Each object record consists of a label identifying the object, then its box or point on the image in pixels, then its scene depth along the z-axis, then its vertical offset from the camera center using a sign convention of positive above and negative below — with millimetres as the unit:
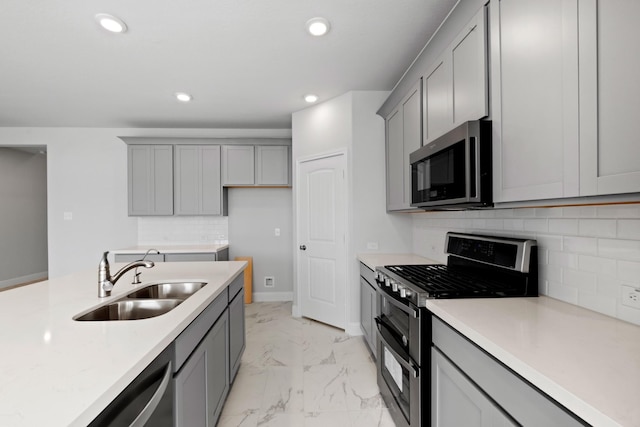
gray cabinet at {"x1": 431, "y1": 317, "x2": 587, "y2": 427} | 787 -572
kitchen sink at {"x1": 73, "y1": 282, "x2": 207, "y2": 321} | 1422 -477
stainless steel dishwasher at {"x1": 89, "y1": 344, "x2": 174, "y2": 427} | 824 -559
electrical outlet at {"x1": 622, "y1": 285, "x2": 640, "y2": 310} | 1093 -312
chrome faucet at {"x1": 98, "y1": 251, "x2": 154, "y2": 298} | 1507 -336
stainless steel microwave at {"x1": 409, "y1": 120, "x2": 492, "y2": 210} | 1462 +232
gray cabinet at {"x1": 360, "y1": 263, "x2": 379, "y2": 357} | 2512 -826
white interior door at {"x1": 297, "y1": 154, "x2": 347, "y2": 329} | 3361 -315
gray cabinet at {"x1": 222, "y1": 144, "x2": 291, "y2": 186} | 4305 +667
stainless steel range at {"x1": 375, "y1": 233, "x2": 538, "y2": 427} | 1441 -413
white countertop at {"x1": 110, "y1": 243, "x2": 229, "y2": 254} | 3861 -476
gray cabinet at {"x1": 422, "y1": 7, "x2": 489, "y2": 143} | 1470 +725
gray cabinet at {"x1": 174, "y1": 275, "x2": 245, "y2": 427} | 1225 -751
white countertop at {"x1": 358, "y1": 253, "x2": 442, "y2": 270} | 2621 -440
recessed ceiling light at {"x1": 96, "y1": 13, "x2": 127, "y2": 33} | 2017 +1291
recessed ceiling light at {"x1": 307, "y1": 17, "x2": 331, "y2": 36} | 2078 +1297
